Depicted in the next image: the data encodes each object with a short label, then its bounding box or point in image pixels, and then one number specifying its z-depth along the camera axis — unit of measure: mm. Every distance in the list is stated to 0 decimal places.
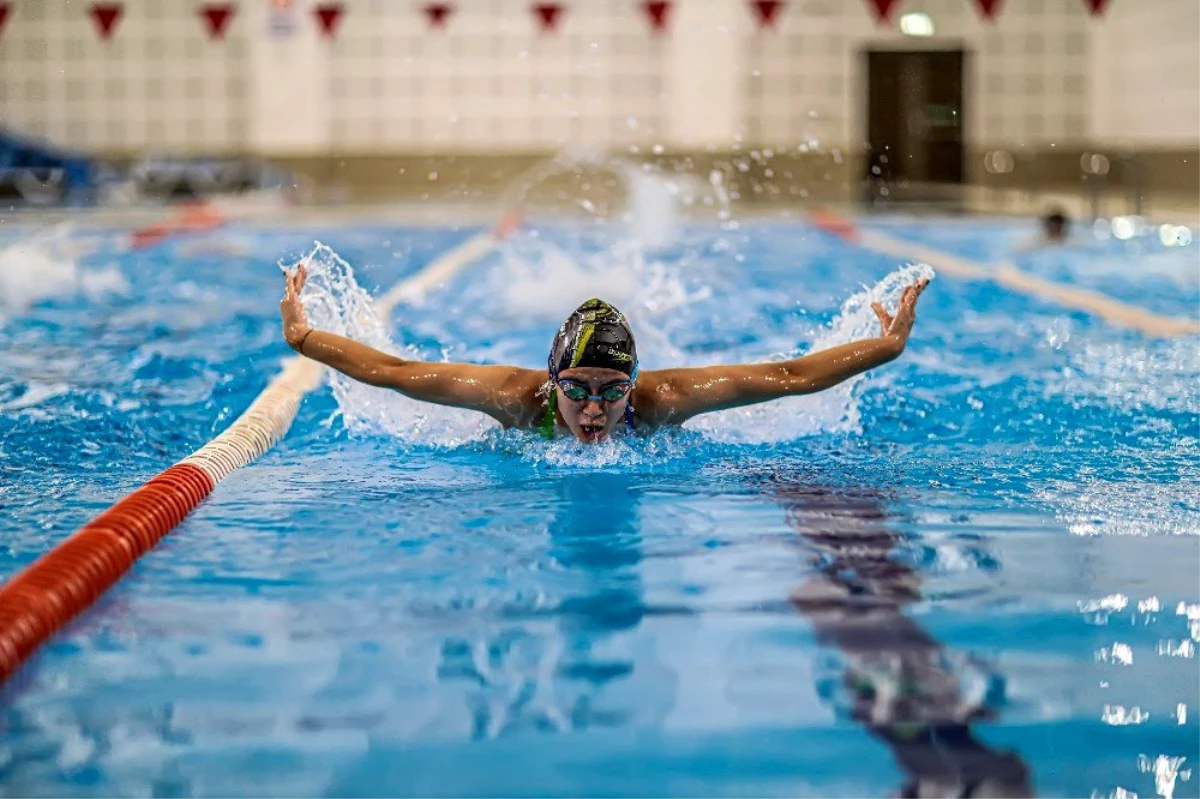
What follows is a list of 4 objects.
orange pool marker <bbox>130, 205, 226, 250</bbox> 10906
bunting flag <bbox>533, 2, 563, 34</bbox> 16484
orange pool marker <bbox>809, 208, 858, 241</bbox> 11652
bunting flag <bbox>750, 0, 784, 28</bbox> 15662
